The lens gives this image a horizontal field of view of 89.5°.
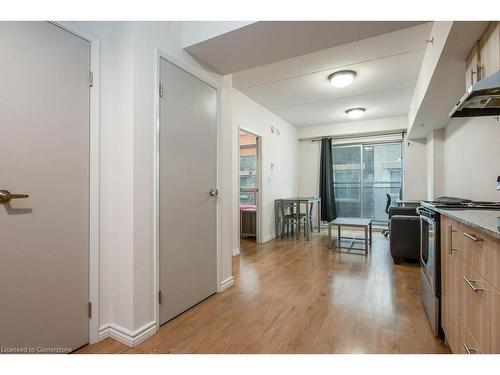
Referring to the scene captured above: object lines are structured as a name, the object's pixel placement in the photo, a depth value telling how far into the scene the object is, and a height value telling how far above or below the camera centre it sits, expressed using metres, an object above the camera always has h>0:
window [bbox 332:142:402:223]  5.87 +0.30
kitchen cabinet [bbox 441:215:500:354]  0.95 -0.46
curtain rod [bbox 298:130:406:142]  5.60 +1.31
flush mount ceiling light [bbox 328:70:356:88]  3.33 +1.51
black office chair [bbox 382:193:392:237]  5.34 -0.28
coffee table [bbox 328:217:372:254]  3.92 -0.54
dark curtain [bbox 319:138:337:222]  6.21 +0.20
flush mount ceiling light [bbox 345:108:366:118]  4.93 +1.56
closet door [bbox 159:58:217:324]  1.92 +0.00
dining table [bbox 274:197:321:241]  5.11 -0.37
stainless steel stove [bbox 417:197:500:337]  1.71 -0.49
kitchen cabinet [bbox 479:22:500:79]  1.45 +0.86
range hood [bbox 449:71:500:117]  1.27 +0.54
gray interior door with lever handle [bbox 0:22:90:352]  1.28 +0.03
